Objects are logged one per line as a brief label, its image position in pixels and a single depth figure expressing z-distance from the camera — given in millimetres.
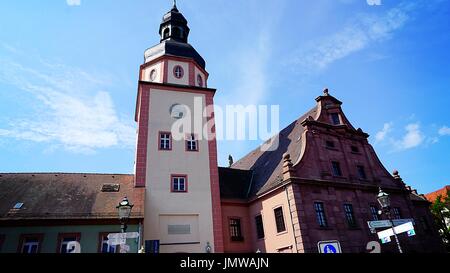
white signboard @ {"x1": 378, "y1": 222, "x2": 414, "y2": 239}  13138
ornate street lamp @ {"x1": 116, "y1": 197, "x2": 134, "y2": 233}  12691
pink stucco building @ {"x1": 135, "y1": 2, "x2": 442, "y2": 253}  22328
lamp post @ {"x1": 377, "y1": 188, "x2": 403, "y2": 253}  15106
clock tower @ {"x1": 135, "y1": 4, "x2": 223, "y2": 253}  22438
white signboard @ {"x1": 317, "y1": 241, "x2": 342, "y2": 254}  10039
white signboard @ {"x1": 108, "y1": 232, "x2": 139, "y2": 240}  10859
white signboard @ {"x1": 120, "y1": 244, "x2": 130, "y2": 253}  10867
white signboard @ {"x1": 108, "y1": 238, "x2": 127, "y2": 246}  10891
